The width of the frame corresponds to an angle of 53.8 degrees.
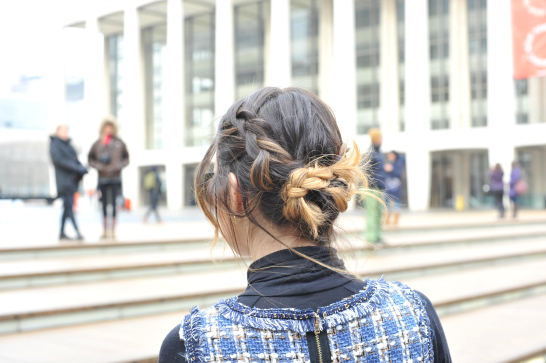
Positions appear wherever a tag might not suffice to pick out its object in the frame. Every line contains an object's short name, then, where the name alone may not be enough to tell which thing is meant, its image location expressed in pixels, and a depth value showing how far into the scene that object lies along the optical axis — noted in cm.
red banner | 2136
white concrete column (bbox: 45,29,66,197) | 3741
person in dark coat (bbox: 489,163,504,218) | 1509
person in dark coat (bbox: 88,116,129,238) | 809
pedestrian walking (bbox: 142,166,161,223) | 1544
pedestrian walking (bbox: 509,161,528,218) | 1514
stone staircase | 394
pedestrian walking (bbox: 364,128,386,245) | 776
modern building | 2494
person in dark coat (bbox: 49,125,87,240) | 751
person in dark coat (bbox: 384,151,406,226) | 979
